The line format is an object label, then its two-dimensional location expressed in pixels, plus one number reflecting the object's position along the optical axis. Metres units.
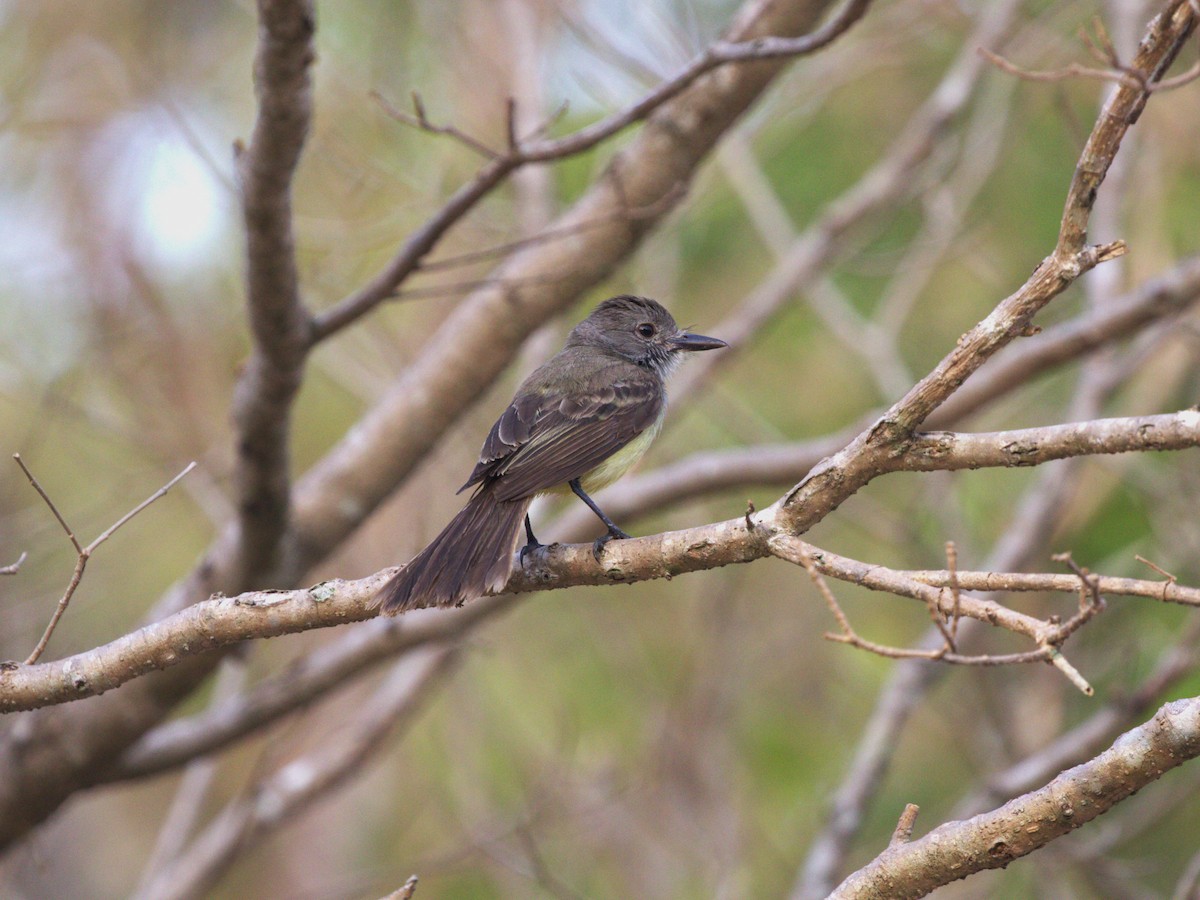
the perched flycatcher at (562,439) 6.91
